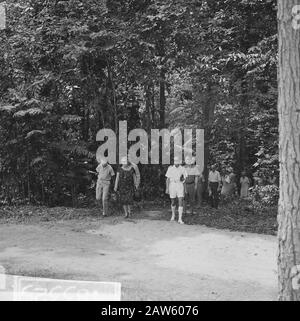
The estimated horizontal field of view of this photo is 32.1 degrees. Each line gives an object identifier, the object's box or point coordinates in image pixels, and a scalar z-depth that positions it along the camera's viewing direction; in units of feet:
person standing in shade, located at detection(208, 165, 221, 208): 58.44
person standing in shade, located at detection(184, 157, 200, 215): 52.98
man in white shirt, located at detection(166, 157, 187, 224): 47.44
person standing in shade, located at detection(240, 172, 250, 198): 68.87
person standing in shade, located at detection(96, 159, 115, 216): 51.01
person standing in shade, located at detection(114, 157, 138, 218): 49.03
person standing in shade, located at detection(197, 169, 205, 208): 58.95
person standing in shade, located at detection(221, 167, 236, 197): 69.31
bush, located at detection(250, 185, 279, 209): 49.65
